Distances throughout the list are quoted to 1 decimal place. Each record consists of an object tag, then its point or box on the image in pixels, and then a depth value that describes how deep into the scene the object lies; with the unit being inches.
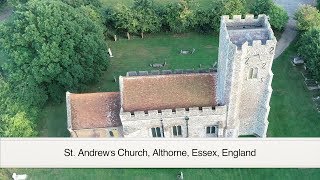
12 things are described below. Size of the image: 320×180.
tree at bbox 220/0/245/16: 2942.9
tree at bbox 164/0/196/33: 2974.9
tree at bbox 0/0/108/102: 2359.7
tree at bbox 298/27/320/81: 2506.2
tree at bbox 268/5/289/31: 2915.8
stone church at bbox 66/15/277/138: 1959.9
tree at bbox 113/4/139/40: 2965.1
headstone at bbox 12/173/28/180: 2155.5
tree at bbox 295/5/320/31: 2849.4
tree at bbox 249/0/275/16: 2933.1
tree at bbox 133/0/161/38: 2977.4
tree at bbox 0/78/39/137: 2161.7
